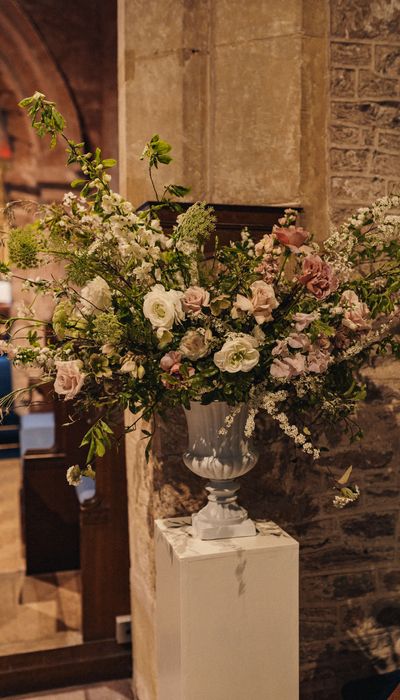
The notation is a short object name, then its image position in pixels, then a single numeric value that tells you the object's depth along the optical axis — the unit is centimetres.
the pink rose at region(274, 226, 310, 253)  176
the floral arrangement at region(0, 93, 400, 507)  174
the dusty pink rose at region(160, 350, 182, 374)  172
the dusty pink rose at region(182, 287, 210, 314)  172
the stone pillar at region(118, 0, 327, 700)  252
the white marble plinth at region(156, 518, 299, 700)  194
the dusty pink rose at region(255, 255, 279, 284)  182
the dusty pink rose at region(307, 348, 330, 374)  178
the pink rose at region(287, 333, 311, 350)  174
